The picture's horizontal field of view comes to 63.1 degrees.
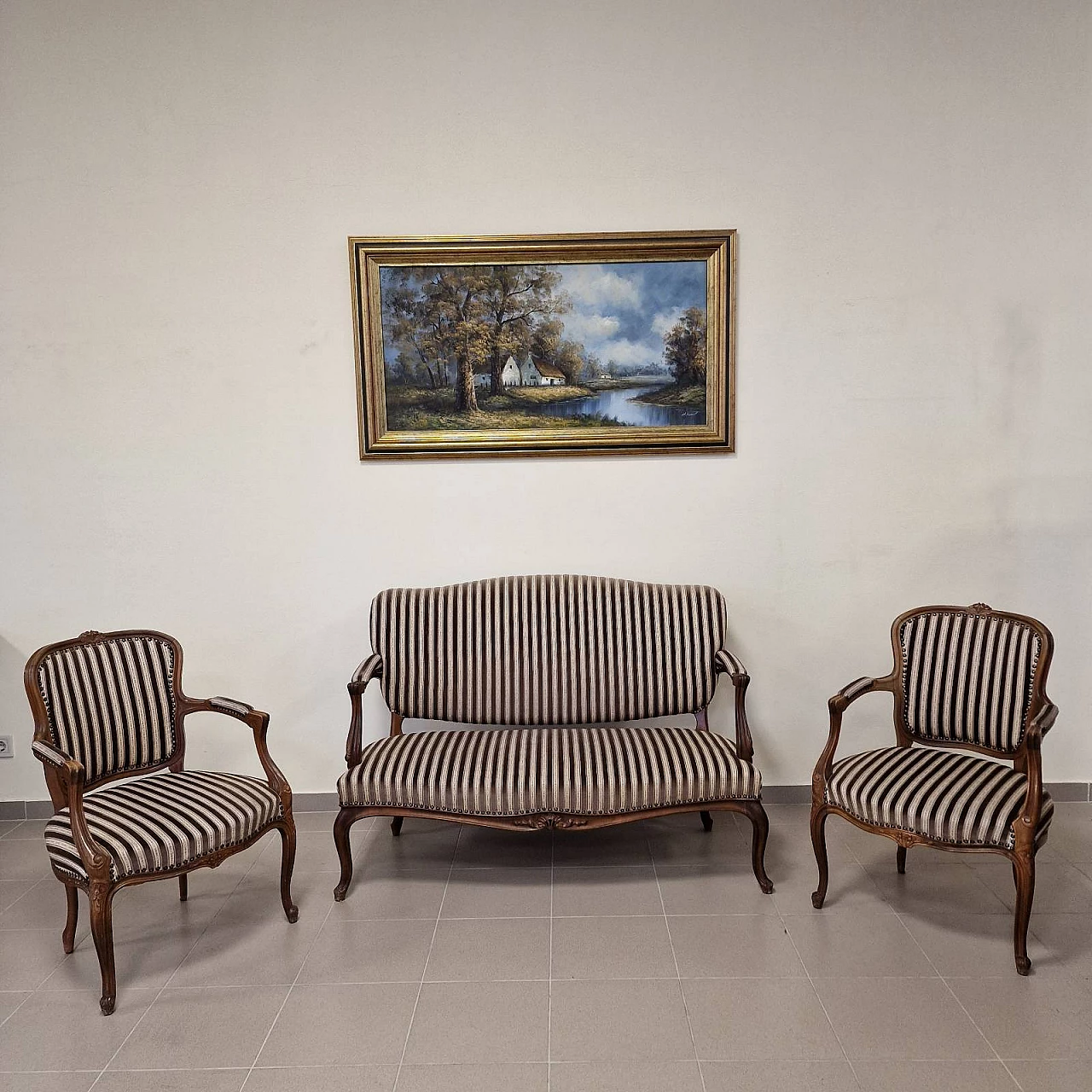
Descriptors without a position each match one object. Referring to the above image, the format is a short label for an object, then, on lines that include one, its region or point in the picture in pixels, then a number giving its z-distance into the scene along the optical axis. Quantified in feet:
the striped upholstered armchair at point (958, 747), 9.16
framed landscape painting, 12.83
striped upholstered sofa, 11.91
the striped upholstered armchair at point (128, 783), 8.86
